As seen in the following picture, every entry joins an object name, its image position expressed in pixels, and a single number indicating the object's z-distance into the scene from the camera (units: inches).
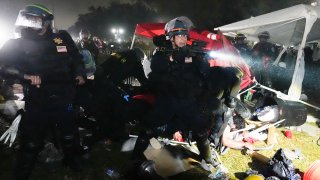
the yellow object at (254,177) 174.9
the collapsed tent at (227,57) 258.4
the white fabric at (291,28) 337.6
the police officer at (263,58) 412.8
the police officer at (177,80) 182.7
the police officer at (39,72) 154.6
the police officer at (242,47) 418.6
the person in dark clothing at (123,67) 263.1
